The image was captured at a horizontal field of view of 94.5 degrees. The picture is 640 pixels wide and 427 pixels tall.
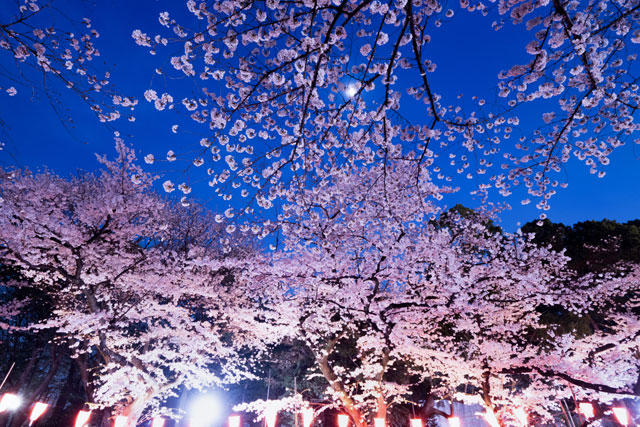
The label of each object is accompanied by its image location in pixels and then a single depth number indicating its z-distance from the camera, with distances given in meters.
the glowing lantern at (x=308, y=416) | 11.02
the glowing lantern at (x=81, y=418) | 9.41
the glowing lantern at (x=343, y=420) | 10.50
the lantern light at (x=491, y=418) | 9.77
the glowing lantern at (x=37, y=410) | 8.81
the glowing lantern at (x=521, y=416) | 10.47
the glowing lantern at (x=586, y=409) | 10.26
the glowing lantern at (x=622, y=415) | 9.30
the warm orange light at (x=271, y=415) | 11.33
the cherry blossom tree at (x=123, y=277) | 9.02
